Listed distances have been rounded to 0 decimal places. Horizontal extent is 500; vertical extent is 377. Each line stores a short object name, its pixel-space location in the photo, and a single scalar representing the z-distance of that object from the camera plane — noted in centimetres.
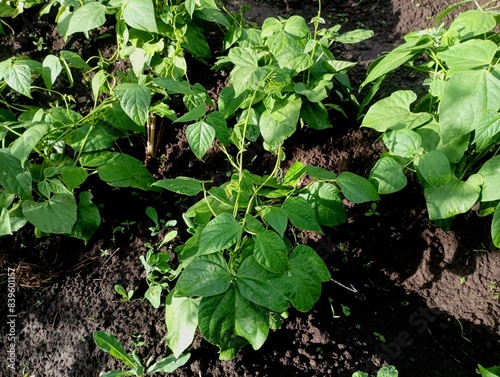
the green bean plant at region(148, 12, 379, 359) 104
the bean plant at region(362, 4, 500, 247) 114
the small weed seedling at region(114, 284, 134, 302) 133
